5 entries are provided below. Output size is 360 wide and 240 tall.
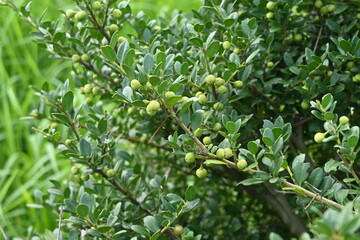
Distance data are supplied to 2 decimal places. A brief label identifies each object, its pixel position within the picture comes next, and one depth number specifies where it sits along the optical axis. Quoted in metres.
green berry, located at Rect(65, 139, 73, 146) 1.52
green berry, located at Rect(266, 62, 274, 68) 1.55
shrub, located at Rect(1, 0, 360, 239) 1.41
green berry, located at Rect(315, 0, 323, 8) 1.56
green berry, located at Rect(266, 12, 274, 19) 1.56
